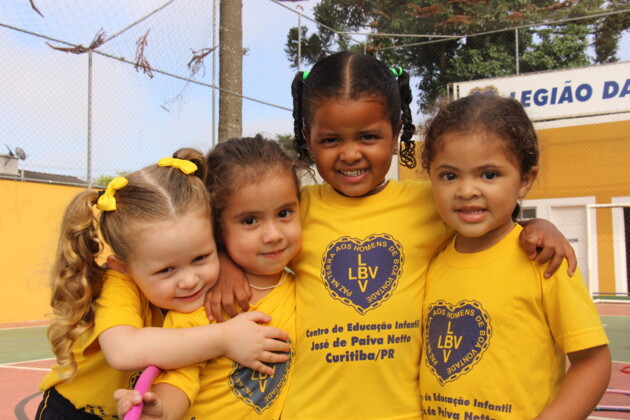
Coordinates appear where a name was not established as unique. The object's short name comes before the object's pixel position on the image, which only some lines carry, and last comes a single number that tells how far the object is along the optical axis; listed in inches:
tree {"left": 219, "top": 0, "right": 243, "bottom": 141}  207.3
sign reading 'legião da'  434.0
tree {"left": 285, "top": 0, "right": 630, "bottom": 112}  587.8
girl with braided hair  67.6
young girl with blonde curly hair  64.6
